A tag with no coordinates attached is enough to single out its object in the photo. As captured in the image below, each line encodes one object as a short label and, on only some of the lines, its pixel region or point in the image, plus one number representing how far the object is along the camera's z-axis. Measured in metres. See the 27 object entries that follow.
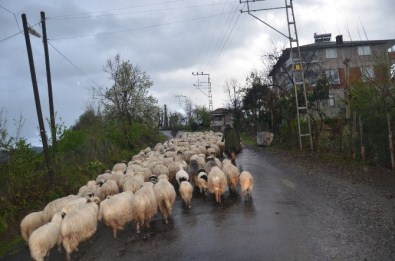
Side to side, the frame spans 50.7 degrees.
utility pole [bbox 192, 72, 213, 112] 72.83
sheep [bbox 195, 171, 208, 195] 12.57
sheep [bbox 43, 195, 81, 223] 9.99
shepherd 17.22
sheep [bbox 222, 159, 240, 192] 12.55
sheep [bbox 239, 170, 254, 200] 11.65
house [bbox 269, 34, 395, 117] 46.84
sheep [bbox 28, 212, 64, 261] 8.02
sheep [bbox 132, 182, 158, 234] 9.63
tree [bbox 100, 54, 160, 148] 36.03
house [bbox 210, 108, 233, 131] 70.12
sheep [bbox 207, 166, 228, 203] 11.59
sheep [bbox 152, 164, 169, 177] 14.37
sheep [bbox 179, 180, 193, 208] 11.24
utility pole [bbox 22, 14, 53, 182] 15.55
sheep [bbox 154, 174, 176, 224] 10.38
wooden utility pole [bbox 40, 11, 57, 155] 20.10
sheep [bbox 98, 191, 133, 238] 9.28
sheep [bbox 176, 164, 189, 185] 12.40
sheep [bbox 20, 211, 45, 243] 9.61
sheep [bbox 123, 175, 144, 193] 11.61
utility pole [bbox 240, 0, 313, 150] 22.25
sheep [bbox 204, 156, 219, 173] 14.07
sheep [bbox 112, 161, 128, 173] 16.62
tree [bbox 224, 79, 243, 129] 49.78
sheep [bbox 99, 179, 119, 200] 12.21
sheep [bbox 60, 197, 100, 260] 8.38
